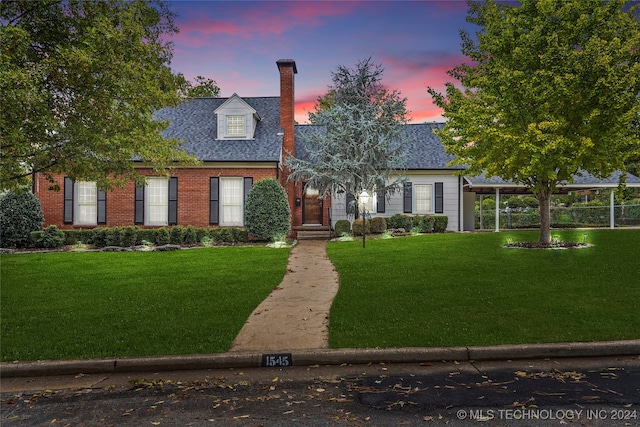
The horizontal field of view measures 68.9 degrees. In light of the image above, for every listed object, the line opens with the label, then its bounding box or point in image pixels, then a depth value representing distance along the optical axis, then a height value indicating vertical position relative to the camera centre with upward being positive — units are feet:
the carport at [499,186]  79.30 +5.27
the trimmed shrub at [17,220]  61.72 -0.58
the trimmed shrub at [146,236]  66.23 -2.87
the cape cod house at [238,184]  71.72 +5.22
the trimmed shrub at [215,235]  66.95 -2.75
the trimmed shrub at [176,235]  66.30 -2.73
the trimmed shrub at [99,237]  65.92 -3.01
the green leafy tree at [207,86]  119.55 +33.87
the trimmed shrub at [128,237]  65.46 -2.99
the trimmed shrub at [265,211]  62.85 +0.67
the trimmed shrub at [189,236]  66.35 -2.88
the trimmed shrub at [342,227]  71.61 -1.69
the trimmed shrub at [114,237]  65.46 -2.98
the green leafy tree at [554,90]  41.50 +11.66
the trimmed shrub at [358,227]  68.44 -1.62
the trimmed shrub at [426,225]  74.18 -1.41
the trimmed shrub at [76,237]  66.28 -3.03
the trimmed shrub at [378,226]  69.87 -1.49
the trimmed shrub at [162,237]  65.92 -3.00
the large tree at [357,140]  69.72 +11.57
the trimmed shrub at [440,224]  75.41 -1.27
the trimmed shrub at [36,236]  62.59 -2.74
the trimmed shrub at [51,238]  63.00 -3.04
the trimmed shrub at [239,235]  67.05 -2.75
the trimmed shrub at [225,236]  66.95 -2.89
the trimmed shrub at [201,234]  66.59 -2.59
